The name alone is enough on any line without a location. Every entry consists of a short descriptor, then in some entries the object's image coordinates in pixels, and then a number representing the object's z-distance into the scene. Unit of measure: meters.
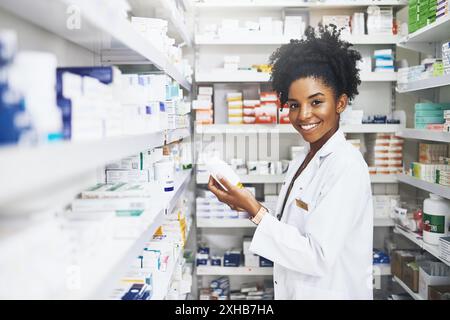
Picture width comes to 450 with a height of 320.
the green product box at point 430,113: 3.01
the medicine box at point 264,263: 3.55
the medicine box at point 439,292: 2.79
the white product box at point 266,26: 3.42
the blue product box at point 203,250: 3.66
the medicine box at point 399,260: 3.36
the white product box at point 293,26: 3.42
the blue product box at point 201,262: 3.61
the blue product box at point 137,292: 1.49
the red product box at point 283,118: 3.41
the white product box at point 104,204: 1.28
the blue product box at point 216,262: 3.62
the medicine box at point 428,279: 2.92
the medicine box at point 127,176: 1.80
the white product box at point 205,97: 3.54
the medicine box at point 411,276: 3.13
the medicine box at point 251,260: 3.55
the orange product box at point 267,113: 3.34
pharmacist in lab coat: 1.69
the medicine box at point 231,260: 3.58
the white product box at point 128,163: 1.85
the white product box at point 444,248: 2.60
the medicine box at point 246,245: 3.58
